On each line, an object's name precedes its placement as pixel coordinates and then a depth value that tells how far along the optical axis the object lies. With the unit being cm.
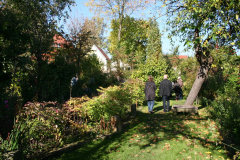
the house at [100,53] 5144
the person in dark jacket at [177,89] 1516
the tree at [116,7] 2854
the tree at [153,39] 3769
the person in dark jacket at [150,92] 960
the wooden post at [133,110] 909
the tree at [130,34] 3741
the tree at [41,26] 1053
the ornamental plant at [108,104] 601
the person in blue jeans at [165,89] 1004
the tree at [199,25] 690
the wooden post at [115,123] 644
